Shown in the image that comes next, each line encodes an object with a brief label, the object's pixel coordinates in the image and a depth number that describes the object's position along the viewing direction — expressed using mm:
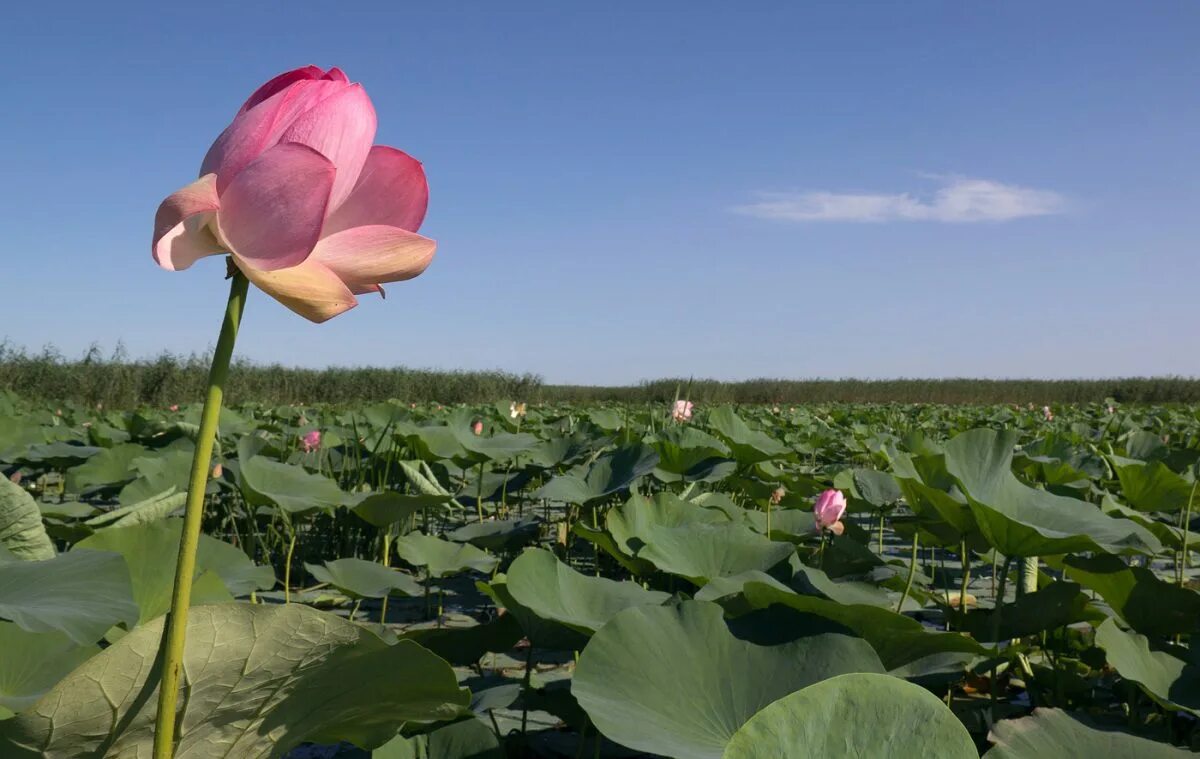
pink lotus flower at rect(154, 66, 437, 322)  521
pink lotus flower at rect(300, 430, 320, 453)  3378
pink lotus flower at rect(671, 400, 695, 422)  4107
